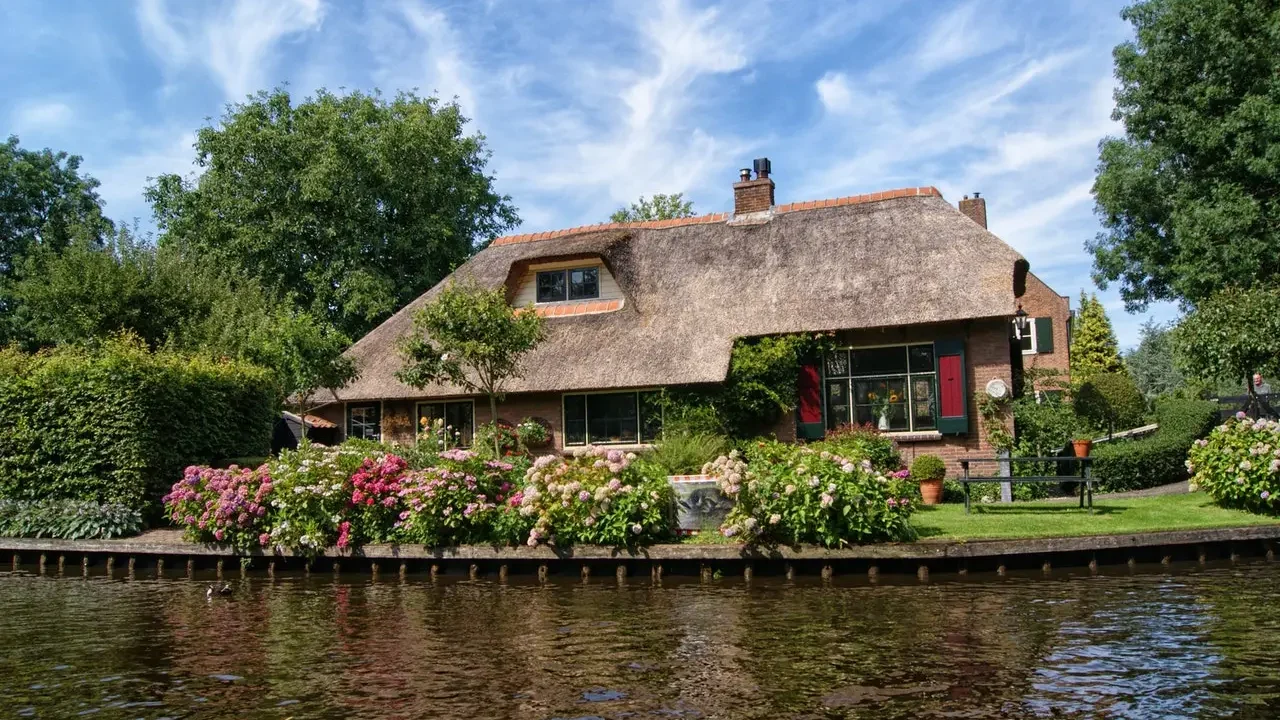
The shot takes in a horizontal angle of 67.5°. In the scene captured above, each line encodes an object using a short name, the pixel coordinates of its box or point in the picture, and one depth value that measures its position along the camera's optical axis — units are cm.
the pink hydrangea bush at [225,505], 1265
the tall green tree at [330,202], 3025
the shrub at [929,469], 1473
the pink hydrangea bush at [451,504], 1180
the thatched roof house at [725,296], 1622
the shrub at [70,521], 1405
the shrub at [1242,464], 1163
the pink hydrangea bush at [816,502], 1059
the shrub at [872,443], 1513
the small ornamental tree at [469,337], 1467
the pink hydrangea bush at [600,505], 1117
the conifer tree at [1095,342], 3466
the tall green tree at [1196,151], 2147
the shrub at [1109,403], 1762
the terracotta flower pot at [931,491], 1482
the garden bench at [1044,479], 1158
